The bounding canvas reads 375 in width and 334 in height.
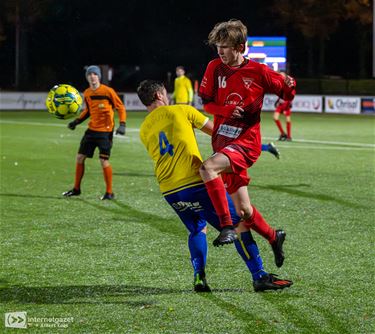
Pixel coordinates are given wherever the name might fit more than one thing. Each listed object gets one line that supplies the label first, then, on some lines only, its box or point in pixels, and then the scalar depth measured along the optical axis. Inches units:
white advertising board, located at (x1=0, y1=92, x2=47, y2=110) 1728.6
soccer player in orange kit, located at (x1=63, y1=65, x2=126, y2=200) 526.6
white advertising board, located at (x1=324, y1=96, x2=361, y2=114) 1640.0
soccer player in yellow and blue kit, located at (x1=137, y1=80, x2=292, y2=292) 276.2
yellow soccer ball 426.3
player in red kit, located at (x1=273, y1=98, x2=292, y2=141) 972.6
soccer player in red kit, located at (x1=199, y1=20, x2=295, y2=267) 271.7
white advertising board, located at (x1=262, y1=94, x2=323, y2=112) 1699.1
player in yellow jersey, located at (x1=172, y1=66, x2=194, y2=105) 1070.4
